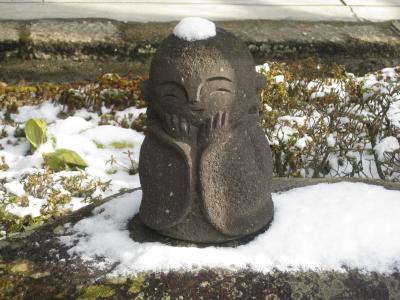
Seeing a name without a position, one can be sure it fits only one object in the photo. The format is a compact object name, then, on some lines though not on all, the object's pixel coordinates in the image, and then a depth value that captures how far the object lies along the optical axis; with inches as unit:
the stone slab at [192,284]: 84.9
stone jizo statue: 85.8
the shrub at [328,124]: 145.3
